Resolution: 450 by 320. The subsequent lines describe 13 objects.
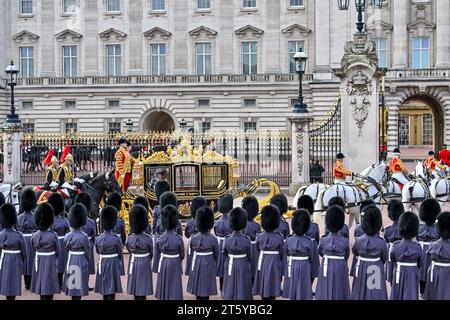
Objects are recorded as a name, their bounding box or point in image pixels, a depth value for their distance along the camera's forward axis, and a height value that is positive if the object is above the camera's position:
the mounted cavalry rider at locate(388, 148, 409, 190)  15.81 -0.67
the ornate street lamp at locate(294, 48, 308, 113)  20.88 +1.16
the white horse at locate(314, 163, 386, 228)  13.45 -1.00
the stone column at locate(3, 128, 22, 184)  23.39 -0.38
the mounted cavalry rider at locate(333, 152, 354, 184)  14.40 -0.62
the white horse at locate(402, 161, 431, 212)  14.63 -1.07
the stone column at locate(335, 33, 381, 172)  19.41 +1.09
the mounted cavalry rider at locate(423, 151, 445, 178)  17.11 -0.60
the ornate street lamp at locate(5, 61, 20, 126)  23.22 +0.81
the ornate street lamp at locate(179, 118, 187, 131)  36.12 +0.84
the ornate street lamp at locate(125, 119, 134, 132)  38.66 +0.95
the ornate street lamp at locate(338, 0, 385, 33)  18.64 +3.22
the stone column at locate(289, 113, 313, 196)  21.09 -0.23
